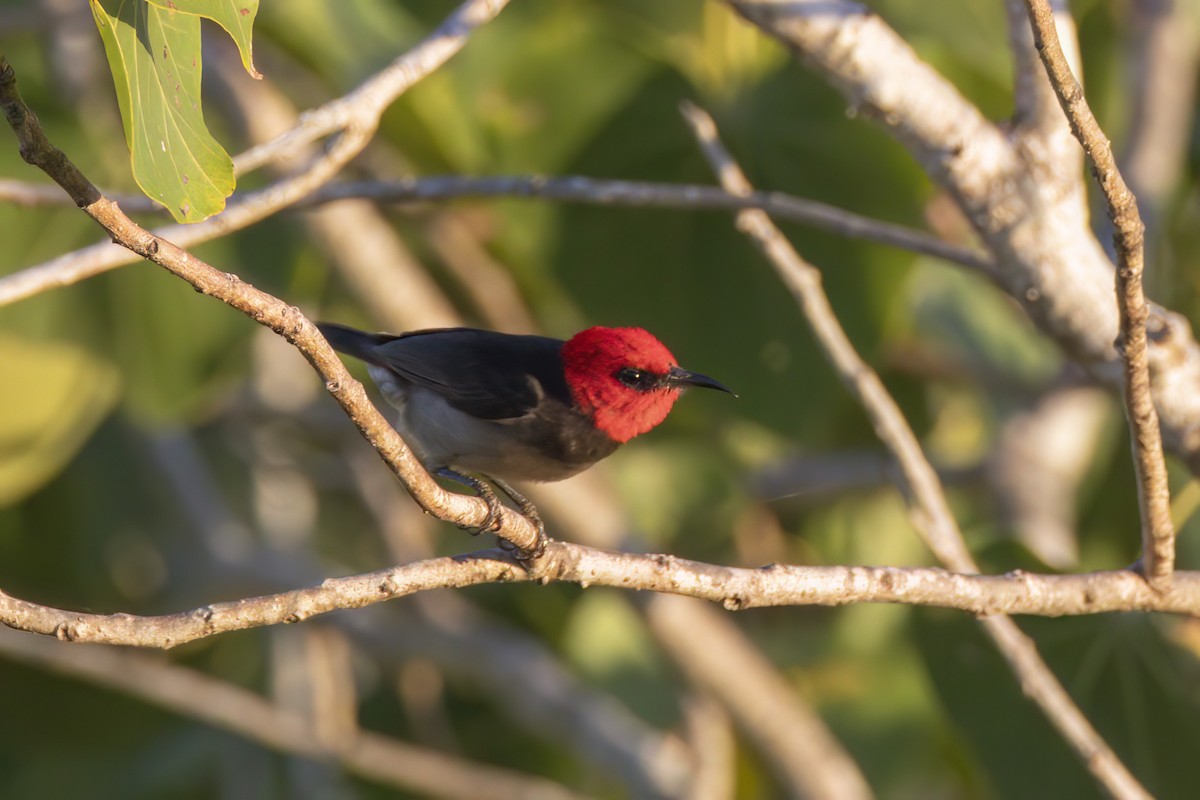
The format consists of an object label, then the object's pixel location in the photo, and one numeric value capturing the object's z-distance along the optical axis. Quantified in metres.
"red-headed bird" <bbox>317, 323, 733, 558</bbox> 7.02
